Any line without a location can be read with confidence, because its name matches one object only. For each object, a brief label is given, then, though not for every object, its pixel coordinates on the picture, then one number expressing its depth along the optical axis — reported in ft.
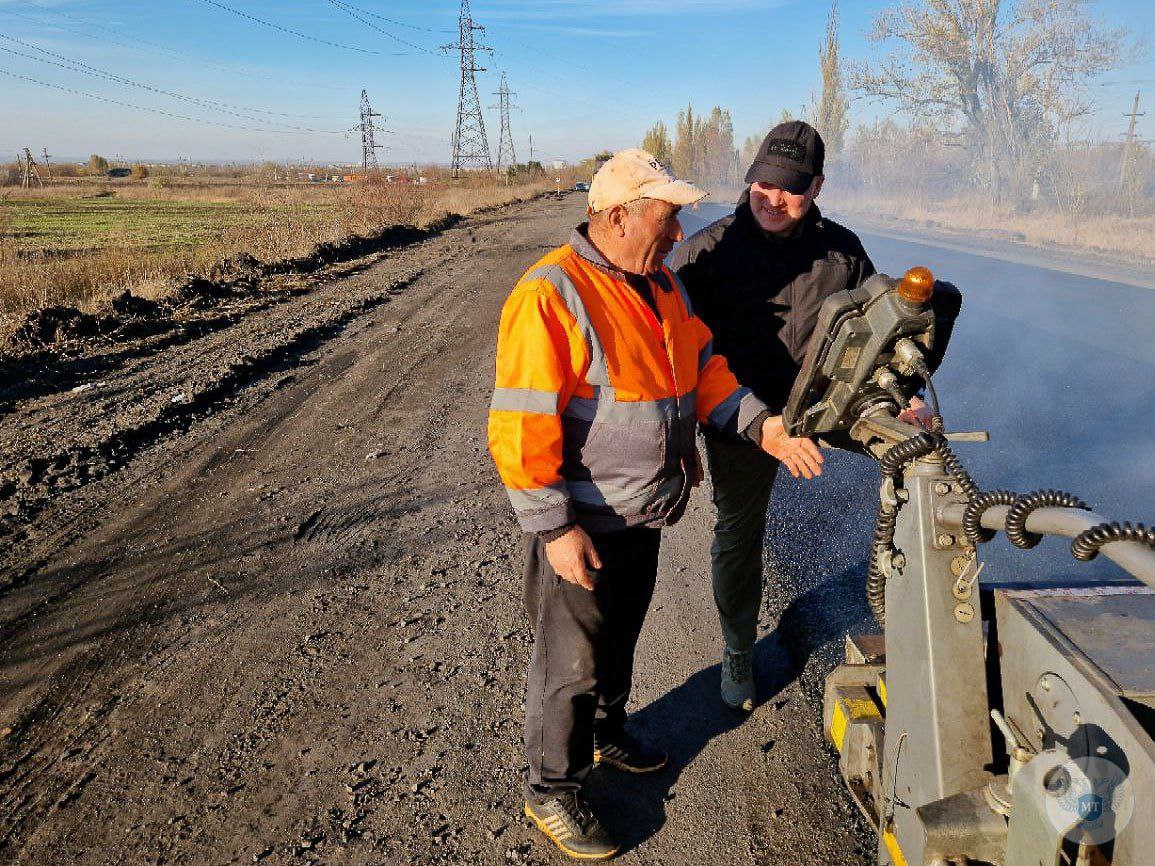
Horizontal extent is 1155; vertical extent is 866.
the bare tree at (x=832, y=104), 155.84
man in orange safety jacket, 6.73
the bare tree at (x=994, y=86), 106.11
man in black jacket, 9.52
